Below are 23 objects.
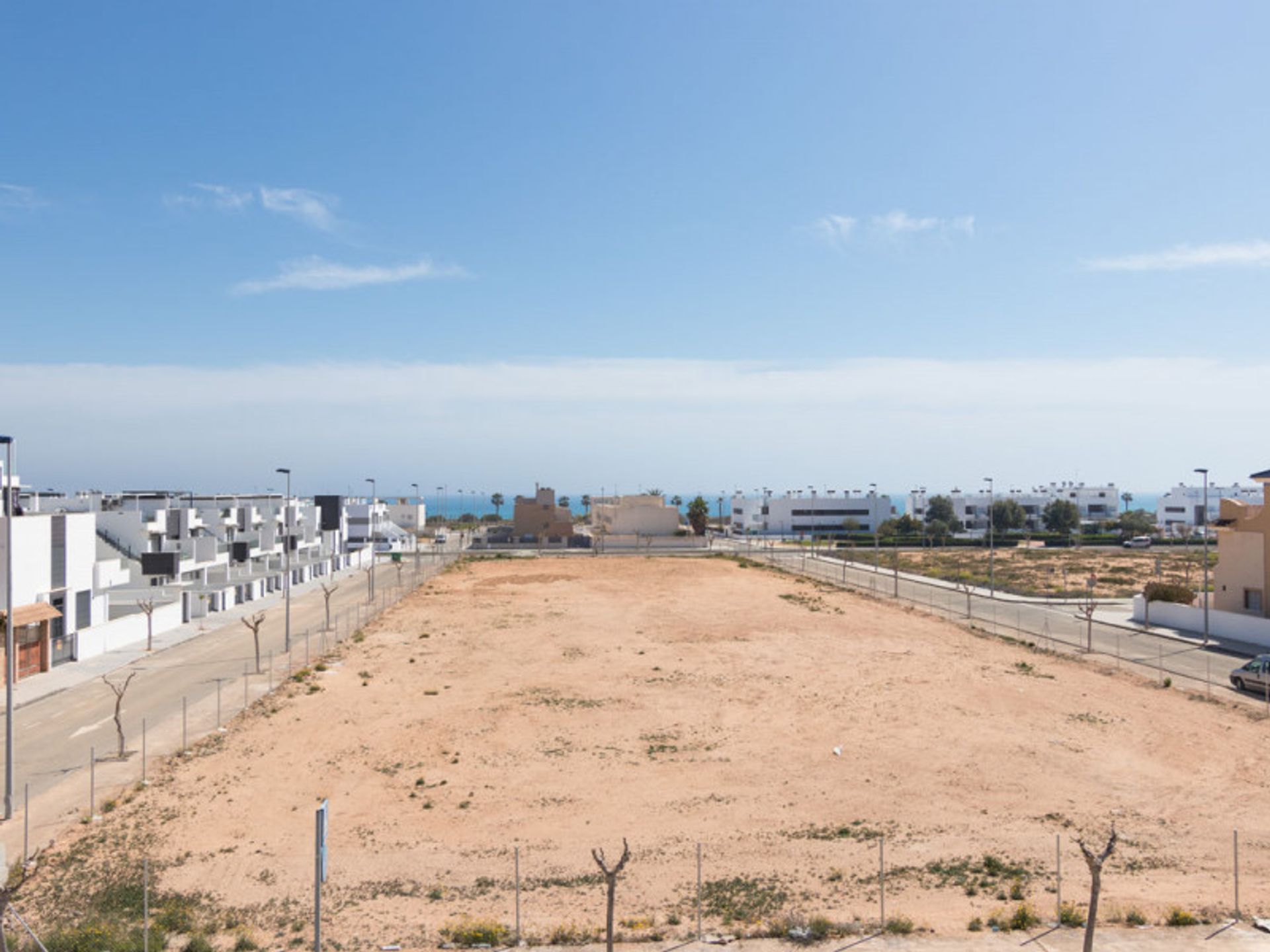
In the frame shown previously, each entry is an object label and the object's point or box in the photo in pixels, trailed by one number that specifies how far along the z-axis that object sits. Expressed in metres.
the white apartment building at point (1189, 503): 172.25
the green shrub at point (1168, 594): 54.97
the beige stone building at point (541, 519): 127.69
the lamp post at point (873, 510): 160.38
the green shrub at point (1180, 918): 15.64
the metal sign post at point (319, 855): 11.32
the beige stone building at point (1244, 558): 49.47
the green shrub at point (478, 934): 15.12
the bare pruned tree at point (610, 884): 12.95
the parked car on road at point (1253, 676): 35.16
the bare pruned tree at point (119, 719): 26.58
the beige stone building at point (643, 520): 128.88
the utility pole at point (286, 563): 45.03
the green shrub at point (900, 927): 15.38
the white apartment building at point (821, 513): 162.62
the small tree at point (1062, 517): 151.12
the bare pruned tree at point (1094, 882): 12.98
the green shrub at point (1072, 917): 15.59
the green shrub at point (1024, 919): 15.52
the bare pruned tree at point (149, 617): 46.72
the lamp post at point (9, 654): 21.11
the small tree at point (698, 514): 151.88
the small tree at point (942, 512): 162.88
